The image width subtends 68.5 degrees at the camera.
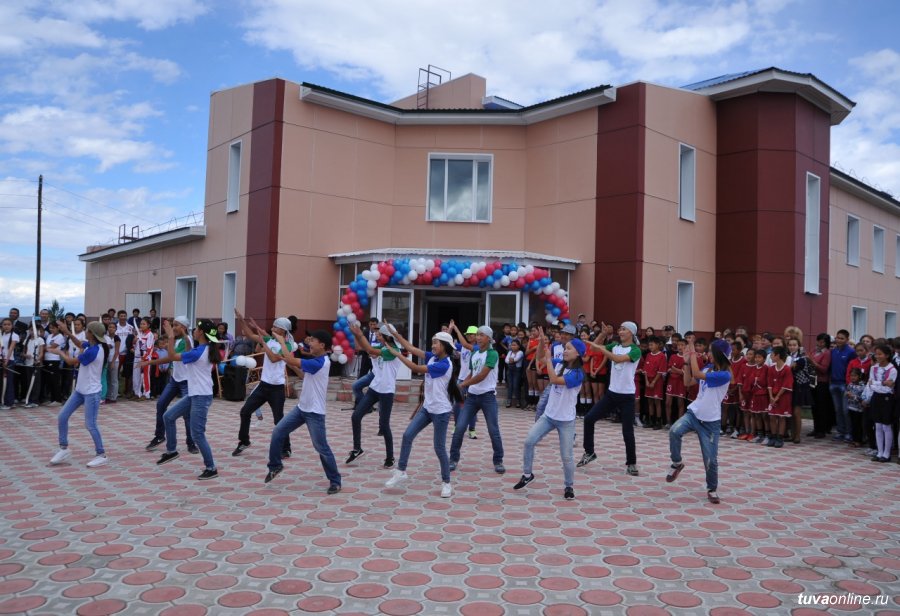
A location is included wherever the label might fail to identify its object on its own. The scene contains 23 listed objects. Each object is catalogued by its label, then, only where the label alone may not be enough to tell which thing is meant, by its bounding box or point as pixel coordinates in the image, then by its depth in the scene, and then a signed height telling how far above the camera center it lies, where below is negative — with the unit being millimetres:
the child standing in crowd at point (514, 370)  14414 -998
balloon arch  16005 +1119
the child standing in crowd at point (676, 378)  12516 -899
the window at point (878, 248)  24750 +3318
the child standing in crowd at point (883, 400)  9773 -944
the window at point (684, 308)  18109 +633
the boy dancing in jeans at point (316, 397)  7023 -817
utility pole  32250 +1272
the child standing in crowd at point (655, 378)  12797 -938
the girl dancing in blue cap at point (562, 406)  7344 -871
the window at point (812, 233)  18688 +2913
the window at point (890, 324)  25352 +487
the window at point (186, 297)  20809 +642
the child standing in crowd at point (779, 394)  11227 -1026
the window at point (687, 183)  18062 +4070
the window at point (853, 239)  23281 +3407
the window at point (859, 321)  23422 +524
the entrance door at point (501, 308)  16703 +452
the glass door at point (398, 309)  16859 +361
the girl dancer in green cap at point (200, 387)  7637 -817
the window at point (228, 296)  18891 +642
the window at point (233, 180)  18891 +3971
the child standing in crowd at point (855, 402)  10961 -1115
